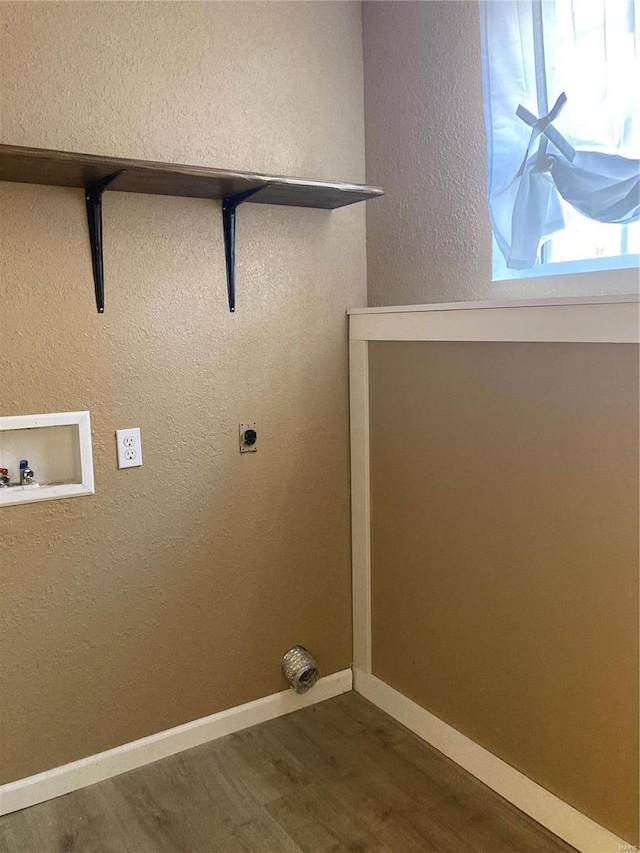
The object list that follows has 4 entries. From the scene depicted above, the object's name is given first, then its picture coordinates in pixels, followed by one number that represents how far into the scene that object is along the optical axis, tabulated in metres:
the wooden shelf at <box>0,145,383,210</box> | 1.65
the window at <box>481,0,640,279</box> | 1.64
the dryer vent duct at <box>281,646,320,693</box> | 2.34
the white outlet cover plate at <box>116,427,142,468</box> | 2.02
